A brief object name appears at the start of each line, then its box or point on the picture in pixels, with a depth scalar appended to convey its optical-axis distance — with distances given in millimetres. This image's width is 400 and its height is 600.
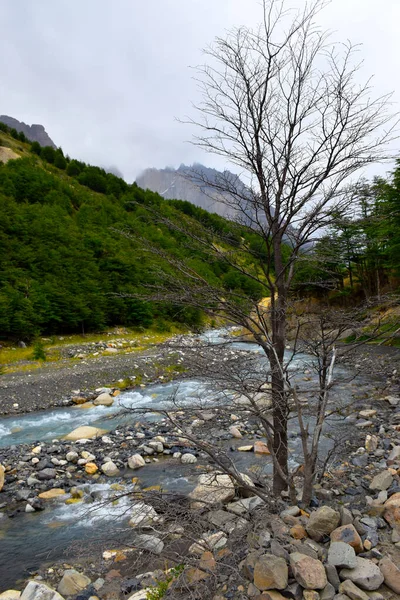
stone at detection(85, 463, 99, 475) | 9609
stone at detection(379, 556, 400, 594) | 3023
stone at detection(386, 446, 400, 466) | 7856
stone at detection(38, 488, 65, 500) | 8445
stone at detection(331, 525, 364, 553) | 3383
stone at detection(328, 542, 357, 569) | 3150
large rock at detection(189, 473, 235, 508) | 6562
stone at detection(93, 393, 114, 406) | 16641
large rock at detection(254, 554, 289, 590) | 3020
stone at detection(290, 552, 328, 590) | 2996
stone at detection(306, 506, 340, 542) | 3549
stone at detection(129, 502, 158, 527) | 6746
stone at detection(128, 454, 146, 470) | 9828
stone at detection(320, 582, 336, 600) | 2949
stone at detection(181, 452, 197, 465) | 9844
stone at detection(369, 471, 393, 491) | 5389
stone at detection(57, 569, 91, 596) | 5305
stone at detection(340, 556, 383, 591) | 3018
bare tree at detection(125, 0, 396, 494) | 4137
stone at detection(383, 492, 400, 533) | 3834
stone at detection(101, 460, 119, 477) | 9523
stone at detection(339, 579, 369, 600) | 2891
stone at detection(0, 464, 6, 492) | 8808
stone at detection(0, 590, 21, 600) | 5079
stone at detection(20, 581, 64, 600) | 4934
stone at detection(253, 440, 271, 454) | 10198
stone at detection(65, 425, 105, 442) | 12137
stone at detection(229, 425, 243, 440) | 11453
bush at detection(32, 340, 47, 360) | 24141
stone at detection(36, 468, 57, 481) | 9312
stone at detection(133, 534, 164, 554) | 5671
